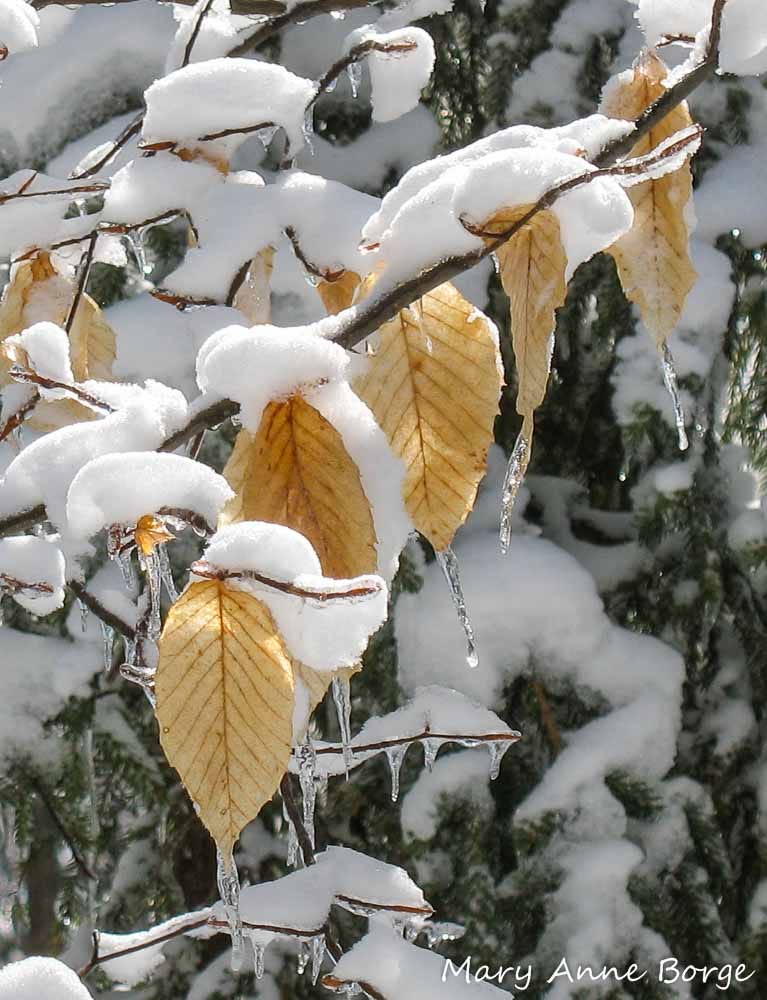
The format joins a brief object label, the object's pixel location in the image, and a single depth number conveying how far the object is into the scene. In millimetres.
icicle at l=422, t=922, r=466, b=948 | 2264
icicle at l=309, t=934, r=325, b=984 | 1911
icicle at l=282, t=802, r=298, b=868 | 1999
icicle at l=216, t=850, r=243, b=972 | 1475
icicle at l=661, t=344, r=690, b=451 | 1614
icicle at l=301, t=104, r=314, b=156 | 1745
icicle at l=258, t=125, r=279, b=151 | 1668
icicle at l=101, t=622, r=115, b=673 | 2058
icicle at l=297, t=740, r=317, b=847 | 1570
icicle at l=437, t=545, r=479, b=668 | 1512
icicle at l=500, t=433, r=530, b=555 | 1505
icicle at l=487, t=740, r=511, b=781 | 2410
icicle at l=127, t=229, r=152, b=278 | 1685
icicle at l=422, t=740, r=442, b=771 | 2168
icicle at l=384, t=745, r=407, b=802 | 2469
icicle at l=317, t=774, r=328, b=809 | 4334
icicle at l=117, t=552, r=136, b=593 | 1556
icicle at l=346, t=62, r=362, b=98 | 2304
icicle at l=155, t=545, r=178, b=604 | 1621
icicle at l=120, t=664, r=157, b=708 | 1568
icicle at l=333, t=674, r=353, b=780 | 1543
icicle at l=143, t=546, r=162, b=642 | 1525
